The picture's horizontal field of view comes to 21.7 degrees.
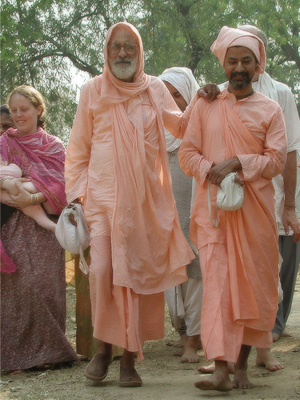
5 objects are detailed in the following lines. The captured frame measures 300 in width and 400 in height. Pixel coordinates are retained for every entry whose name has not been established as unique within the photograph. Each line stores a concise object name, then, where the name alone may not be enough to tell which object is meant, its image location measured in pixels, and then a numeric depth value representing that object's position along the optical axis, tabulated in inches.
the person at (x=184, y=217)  257.9
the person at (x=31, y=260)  245.4
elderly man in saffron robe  208.7
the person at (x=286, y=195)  234.5
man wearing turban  201.8
